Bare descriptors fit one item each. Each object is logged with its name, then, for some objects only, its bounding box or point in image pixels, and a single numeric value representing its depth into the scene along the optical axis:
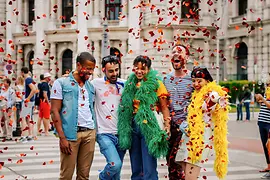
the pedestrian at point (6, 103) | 15.27
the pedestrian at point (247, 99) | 25.40
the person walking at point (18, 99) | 14.91
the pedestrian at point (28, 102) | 14.32
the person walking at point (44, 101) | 16.29
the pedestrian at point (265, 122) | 9.87
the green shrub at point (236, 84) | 36.44
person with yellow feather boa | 6.70
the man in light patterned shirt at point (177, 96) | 6.93
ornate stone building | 38.69
